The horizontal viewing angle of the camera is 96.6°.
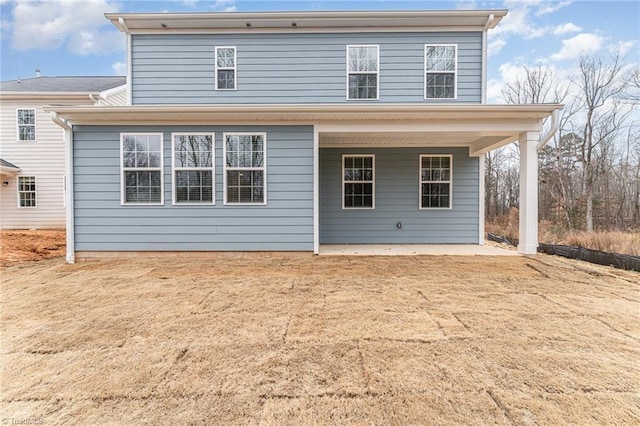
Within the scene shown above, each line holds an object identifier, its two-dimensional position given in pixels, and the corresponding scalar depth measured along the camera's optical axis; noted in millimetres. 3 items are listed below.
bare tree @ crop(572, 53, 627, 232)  11898
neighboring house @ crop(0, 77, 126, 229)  10664
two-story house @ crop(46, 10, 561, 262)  5855
